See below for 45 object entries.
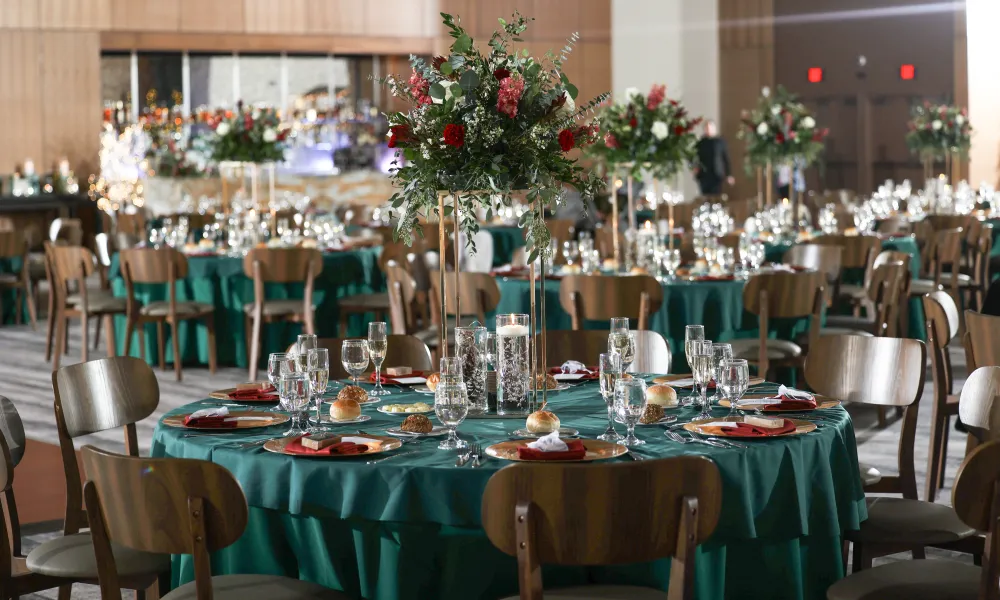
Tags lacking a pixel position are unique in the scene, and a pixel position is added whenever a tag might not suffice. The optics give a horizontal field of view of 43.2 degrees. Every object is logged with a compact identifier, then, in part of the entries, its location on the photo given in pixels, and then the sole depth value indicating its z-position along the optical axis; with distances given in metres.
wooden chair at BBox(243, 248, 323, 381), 8.25
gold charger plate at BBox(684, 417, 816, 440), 3.25
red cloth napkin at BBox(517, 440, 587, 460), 2.98
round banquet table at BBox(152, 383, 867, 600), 2.98
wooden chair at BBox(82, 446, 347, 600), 2.62
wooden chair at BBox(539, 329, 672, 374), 4.54
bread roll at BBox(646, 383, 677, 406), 3.61
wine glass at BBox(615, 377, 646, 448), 3.01
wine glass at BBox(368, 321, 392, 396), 3.95
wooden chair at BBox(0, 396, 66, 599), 3.08
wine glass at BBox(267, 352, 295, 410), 3.47
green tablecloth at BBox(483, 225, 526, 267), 12.70
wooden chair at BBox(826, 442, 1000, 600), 2.62
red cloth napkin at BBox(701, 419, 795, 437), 3.19
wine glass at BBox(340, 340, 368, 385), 3.78
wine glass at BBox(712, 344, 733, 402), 3.52
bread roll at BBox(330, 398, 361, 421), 3.51
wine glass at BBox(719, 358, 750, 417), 3.34
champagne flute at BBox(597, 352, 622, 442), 3.26
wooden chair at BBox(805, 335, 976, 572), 3.58
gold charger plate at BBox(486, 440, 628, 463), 3.02
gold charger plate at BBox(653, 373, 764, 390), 4.01
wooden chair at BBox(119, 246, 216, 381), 8.42
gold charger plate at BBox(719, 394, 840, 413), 3.58
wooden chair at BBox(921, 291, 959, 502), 5.20
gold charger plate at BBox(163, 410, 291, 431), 3.44
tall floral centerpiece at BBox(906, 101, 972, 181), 13.86
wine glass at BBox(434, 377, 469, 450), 3.04
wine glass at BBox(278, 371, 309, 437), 3.26
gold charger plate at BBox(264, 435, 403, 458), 3.12
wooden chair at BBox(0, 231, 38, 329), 10.91
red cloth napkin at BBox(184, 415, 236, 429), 3.42
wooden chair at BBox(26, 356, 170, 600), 3.27
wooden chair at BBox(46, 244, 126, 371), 8.73
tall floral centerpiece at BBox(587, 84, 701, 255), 7.95
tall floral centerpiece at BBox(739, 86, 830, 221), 11.34
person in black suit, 15.66
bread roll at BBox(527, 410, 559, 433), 3.30
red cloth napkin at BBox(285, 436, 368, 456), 3.09
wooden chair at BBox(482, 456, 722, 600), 2.49
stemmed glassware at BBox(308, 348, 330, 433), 3.42
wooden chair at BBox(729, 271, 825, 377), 6.39
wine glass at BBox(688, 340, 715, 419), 3.53
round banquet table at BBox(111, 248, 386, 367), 9.01
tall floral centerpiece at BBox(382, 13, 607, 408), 3.45
